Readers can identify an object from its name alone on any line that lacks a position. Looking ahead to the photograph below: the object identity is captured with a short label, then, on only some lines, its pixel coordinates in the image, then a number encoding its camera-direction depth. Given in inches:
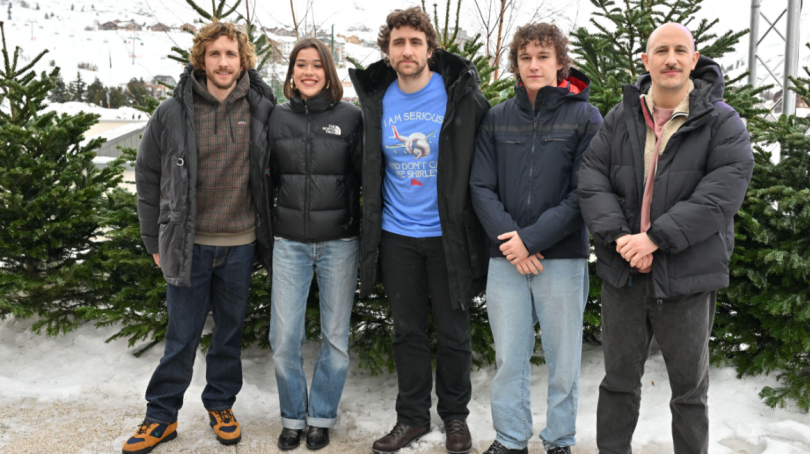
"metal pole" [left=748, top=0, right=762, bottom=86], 284.7
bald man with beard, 97.0
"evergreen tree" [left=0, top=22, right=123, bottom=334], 169.2
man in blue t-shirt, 124.5
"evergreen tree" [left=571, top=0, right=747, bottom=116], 164.2
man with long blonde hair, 129.9
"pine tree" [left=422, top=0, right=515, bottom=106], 165.5
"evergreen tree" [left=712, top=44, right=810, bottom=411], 134.3
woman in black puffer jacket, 131.1
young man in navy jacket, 115.7
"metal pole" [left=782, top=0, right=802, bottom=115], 261.0
